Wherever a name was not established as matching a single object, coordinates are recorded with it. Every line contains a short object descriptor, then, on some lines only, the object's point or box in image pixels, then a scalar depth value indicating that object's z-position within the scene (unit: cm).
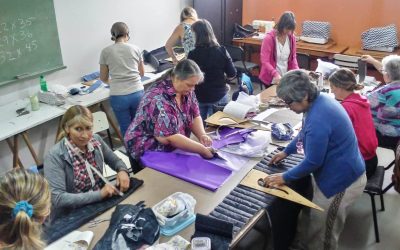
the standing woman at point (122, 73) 363
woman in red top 254
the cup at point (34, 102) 360
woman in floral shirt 240
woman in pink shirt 385
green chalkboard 356
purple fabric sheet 217
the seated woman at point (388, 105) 308
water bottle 386
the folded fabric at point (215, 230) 166
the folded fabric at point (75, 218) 178
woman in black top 327
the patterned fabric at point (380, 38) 492
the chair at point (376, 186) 262
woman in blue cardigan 199
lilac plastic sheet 263
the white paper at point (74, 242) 169
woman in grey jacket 203
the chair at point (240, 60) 533
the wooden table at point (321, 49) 526
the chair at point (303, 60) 498
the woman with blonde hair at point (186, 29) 395
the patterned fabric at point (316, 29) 550
